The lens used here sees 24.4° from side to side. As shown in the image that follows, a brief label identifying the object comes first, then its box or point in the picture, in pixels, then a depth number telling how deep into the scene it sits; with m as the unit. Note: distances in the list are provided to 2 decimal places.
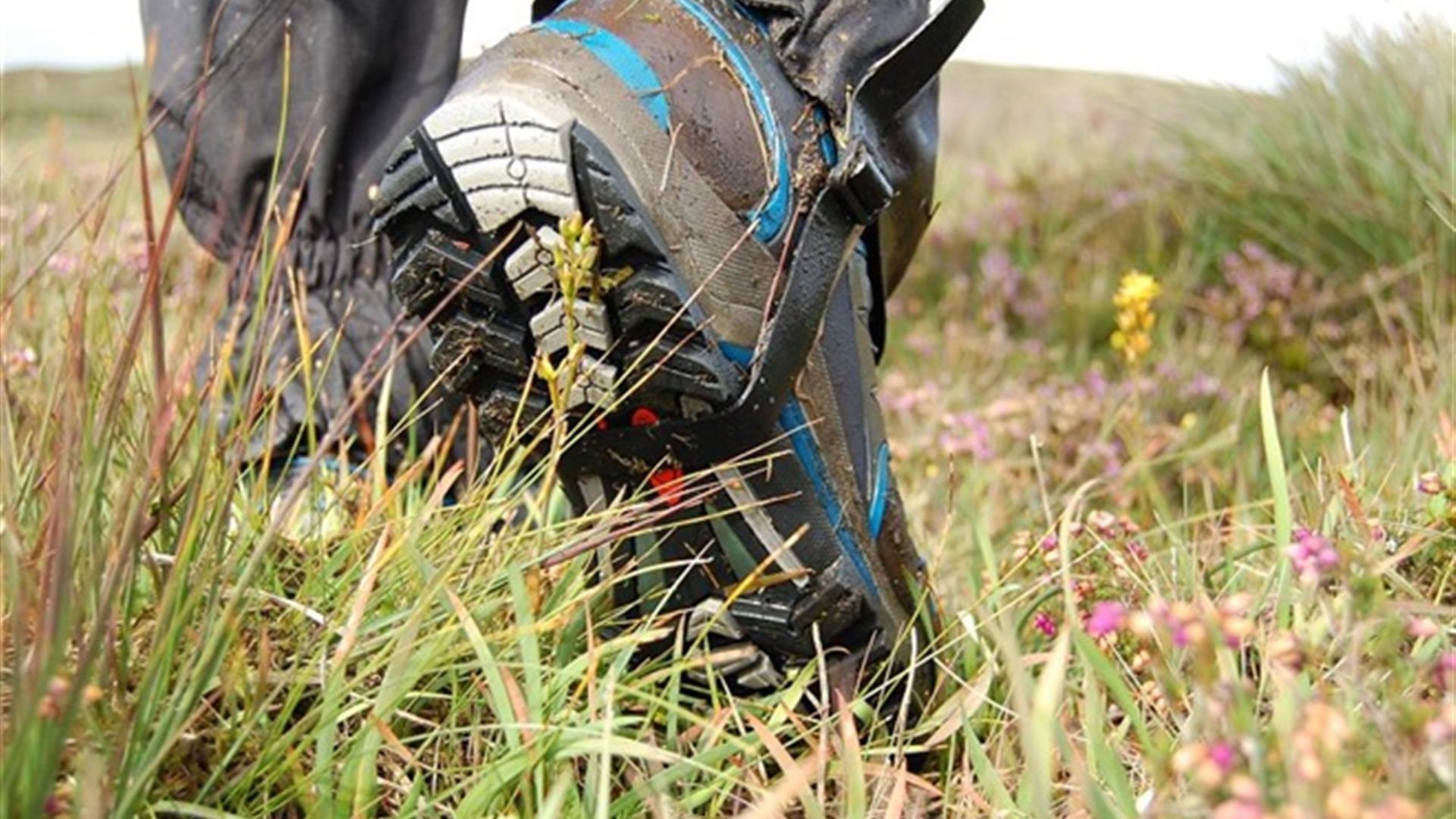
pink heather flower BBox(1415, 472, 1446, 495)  0.76
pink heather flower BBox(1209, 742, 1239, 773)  0.58
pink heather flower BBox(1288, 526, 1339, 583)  0.62
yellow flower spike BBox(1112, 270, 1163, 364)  1.02
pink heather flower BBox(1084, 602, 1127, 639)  0.61
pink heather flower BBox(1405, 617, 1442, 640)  0.62
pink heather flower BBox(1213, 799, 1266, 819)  0.57
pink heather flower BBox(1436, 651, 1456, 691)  0.60
